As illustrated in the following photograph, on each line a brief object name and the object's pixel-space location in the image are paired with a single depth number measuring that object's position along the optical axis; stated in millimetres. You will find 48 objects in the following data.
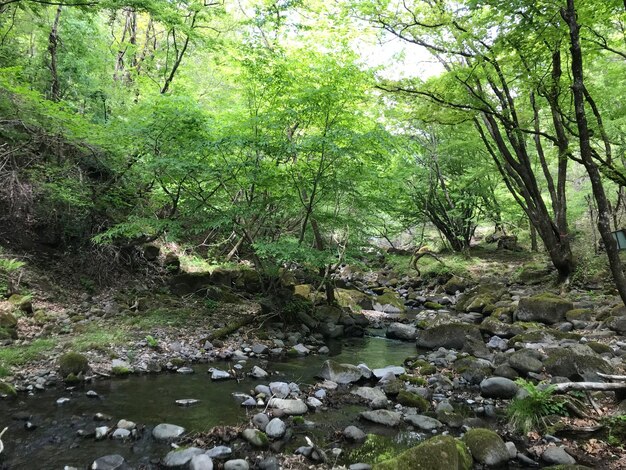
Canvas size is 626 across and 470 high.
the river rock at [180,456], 4027
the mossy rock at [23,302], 7941
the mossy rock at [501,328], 9523
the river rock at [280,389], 5918
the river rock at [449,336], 9133
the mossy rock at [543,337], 8352
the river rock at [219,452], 4184
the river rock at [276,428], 4668
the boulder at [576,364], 5844
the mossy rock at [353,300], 13594
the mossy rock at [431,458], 3688
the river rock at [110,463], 3889
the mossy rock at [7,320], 7116
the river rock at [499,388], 5938
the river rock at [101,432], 4470
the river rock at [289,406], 5363
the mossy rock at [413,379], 6634
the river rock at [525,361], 6555
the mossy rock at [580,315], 9711
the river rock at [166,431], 4560
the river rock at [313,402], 5625
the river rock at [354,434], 4703
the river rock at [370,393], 5989
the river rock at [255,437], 4461
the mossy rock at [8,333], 6875
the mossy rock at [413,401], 5699
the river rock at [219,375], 6719
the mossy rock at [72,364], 6223
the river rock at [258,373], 6891
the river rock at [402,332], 10492
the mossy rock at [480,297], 13164
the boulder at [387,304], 14273
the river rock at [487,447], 4180
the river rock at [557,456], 4059
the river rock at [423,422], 5059
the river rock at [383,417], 5160
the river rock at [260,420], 4876
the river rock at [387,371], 7047
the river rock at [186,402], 5598
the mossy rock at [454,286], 17109
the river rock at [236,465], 3924
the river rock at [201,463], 3898
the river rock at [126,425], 4718
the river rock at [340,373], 6832
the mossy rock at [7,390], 5360
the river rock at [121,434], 4539
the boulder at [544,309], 10336
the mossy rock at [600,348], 7070
